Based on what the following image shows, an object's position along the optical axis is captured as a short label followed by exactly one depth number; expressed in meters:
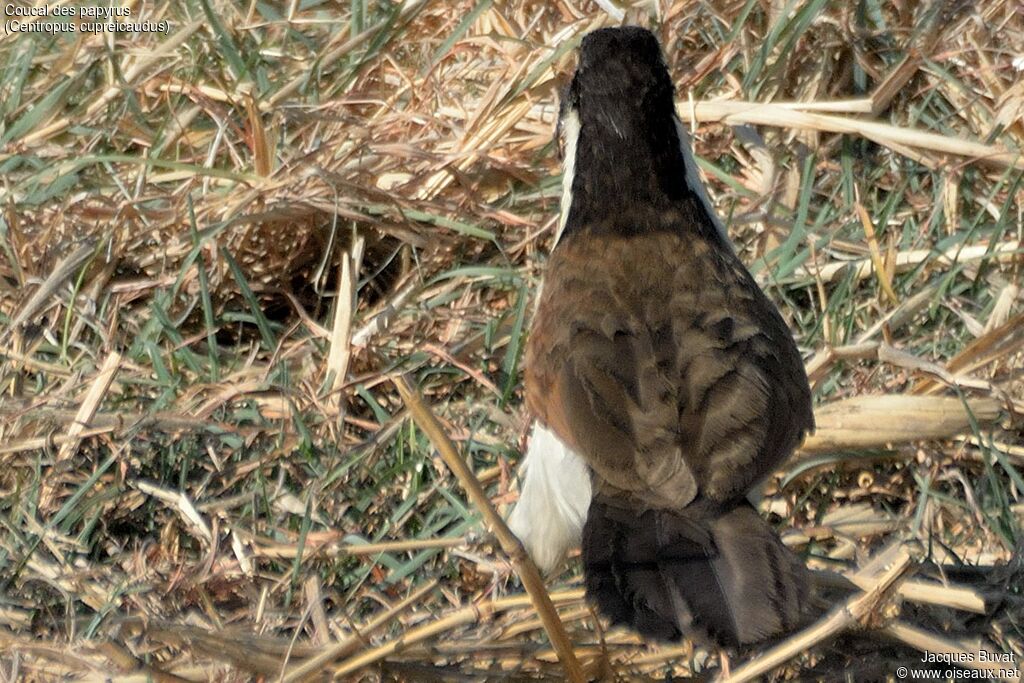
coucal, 6.17
